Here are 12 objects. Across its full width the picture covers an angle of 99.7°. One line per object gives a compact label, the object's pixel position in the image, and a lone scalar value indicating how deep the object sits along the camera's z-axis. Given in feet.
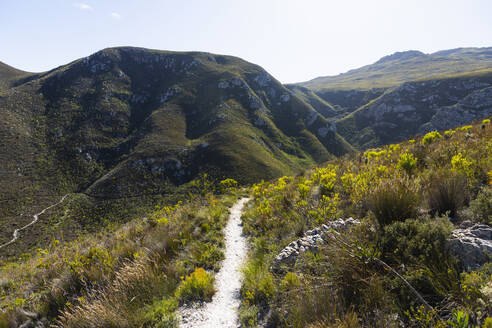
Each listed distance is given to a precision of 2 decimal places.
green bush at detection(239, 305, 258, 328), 11.55
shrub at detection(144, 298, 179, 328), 11.95
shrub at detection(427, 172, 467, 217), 12.29
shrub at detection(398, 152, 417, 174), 19.95
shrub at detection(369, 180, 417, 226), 12.51
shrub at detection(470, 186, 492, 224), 10.06
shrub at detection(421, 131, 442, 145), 32.55
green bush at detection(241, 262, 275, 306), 12.73
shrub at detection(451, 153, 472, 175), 14.76
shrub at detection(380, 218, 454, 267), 8.89
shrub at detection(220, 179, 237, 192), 39.49
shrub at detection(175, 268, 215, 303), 14.08
